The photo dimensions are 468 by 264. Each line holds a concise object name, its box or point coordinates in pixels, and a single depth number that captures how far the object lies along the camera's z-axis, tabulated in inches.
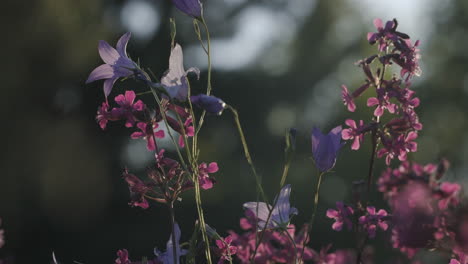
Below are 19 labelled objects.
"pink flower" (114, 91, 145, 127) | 29.2
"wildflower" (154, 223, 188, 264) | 29.0
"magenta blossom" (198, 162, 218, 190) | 29.7
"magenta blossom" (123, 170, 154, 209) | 29.4
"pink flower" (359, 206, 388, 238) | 28.7
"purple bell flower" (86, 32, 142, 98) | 30.1
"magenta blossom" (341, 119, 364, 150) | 30.1
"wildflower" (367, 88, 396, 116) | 29.8
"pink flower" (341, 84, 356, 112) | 30.8
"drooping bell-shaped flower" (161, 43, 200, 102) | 28.7
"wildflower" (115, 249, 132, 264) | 29.1
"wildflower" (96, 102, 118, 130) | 29.6
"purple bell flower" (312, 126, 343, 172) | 28.9
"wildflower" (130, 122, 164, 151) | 29.6
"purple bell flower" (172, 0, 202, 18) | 30.2
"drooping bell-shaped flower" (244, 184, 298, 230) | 29.1
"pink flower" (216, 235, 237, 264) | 29.0
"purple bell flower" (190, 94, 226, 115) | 27.3
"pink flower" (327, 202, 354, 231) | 29.3
